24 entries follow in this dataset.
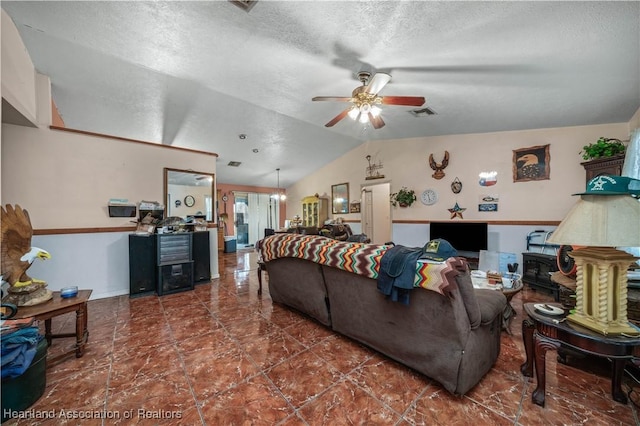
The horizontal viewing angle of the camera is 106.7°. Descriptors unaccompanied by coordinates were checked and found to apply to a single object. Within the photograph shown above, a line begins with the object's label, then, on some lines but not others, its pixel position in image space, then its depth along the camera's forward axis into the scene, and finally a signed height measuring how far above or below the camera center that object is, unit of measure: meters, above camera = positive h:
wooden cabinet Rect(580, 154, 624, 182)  2.90 +0.57
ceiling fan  2.46 +1.22
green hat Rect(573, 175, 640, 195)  1.21 +0.12
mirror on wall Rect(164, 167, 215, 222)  4.01 +0.31
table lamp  1.16 -0.17
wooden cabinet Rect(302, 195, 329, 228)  7.25 +0.02
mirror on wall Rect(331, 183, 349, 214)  6.69 +0.36
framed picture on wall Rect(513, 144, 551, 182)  3.98 +0.80
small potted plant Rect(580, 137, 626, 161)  3.00 +0.79
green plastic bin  1.35 -1.06
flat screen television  4.42 -0.46
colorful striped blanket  1.44 -0.38
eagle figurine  1.78 -0.30
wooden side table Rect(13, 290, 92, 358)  1.71 -0.74
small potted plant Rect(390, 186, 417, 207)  5.30 +0.30
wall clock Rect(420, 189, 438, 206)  5.07 +0.29
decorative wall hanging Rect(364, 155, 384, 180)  5.91 +1.03
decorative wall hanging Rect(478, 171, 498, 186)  4.43 +0.60
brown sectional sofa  1.47 -0.82
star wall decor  4.77 -0.02
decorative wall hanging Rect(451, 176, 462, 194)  4.77 +0.49
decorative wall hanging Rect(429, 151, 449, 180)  4.89 +0.93
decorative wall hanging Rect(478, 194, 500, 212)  4.43 +0.13
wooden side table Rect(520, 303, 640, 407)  1.19 -0.72
